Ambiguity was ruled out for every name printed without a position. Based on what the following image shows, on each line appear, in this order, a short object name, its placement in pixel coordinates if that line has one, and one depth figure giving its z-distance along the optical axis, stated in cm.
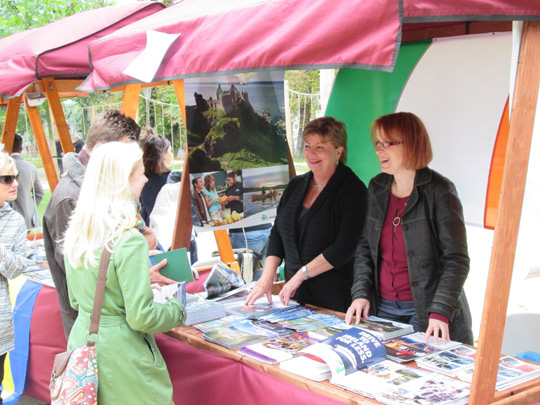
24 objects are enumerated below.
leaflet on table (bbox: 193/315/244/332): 253
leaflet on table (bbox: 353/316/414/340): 226
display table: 184
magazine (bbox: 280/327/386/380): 191
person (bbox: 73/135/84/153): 1329
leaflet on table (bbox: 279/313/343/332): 245
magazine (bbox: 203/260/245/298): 299
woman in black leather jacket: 232
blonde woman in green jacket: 196
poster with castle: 340
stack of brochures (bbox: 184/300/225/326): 263
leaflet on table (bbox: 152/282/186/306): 235
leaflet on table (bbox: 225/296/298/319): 270
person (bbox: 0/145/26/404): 291
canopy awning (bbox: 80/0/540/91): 157
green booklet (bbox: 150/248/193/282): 268
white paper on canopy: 246
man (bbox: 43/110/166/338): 266
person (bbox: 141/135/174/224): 510
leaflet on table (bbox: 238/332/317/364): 212
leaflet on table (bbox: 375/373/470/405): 169
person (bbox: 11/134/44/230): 646
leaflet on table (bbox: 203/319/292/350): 230
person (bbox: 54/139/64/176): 1316
